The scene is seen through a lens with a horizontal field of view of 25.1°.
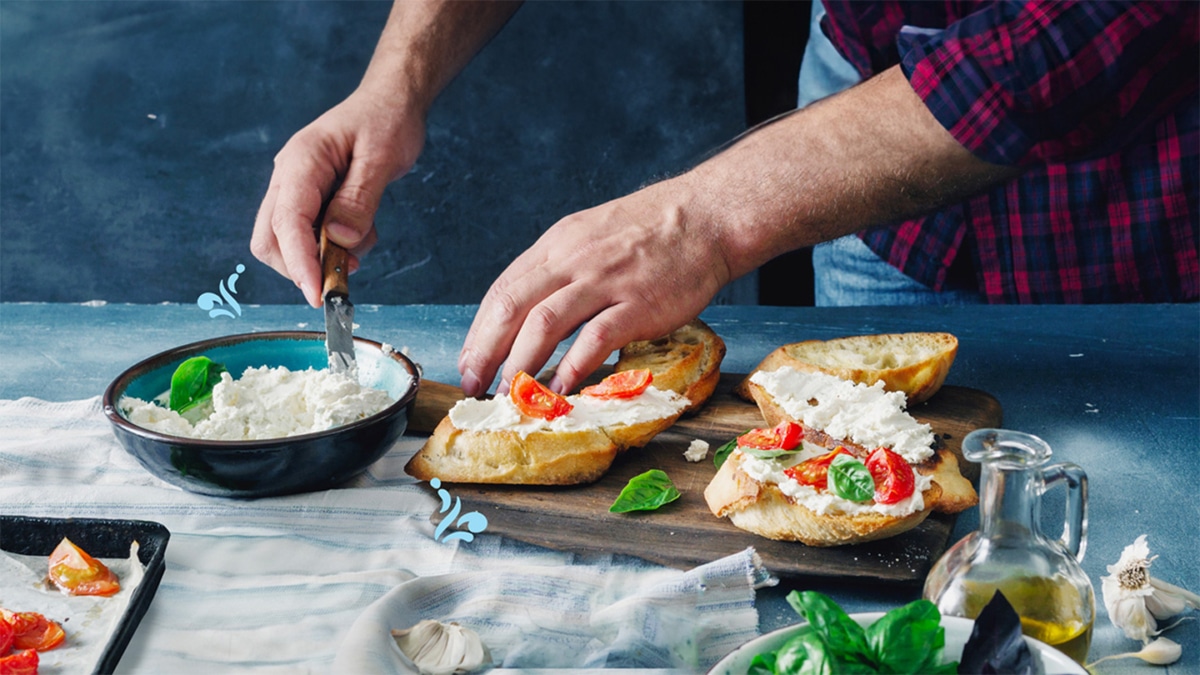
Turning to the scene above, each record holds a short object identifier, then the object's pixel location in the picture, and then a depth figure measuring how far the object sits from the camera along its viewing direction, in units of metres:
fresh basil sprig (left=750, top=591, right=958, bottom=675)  1.06
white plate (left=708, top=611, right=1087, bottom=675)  1.08
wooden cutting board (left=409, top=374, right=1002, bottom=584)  1.23
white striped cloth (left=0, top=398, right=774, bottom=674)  1.17
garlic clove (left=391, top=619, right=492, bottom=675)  1.16
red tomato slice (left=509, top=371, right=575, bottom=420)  1.31
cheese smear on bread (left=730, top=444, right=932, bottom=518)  1.22
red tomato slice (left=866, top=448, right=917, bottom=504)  1.22
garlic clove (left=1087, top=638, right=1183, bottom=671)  1.16
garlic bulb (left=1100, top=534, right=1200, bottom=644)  1.18
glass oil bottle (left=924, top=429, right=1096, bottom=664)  1.12
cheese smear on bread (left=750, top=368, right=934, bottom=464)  1.28
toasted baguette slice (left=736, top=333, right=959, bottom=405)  1.38
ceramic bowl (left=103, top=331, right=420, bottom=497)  1.26
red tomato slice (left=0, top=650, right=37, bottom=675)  1.15
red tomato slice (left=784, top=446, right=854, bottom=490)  1.24
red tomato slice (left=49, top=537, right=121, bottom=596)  1.20
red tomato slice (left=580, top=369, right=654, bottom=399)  1.34
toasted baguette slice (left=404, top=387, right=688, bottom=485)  1.30
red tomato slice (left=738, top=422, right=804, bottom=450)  1.26
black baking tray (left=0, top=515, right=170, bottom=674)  1.21
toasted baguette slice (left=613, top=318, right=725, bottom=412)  1.38
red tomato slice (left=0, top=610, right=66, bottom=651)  1.17
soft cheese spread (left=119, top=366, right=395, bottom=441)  1.29
